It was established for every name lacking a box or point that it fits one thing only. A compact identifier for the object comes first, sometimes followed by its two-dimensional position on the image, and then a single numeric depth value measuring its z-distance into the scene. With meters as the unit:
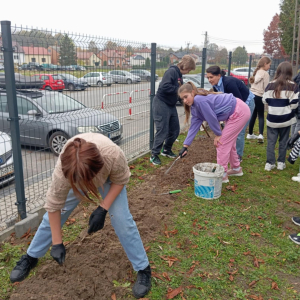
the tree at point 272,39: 46.17
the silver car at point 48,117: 3.95
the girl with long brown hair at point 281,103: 5.34
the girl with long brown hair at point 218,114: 4.52
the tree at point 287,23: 32.31
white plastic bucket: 4.53
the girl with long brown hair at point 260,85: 7.45
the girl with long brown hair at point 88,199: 1.97
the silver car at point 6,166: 4.44
